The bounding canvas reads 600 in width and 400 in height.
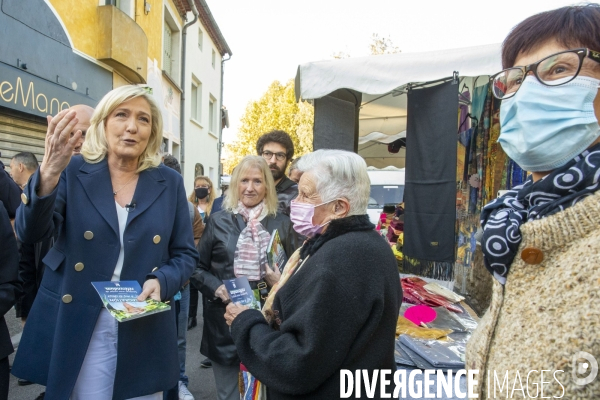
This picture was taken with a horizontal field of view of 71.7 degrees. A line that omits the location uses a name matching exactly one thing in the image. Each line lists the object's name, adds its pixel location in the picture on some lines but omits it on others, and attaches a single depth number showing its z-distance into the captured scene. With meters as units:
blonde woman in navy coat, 1.68
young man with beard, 3.42
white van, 10.79
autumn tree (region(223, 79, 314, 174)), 25.84
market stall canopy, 3.17
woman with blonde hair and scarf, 2.65
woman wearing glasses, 0.84
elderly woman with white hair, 1.43
